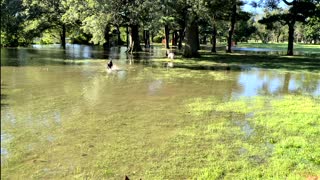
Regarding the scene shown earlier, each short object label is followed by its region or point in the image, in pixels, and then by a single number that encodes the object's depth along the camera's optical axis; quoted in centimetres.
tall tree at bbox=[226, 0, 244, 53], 3995
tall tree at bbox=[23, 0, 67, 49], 4288
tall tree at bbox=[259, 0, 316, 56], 3459
